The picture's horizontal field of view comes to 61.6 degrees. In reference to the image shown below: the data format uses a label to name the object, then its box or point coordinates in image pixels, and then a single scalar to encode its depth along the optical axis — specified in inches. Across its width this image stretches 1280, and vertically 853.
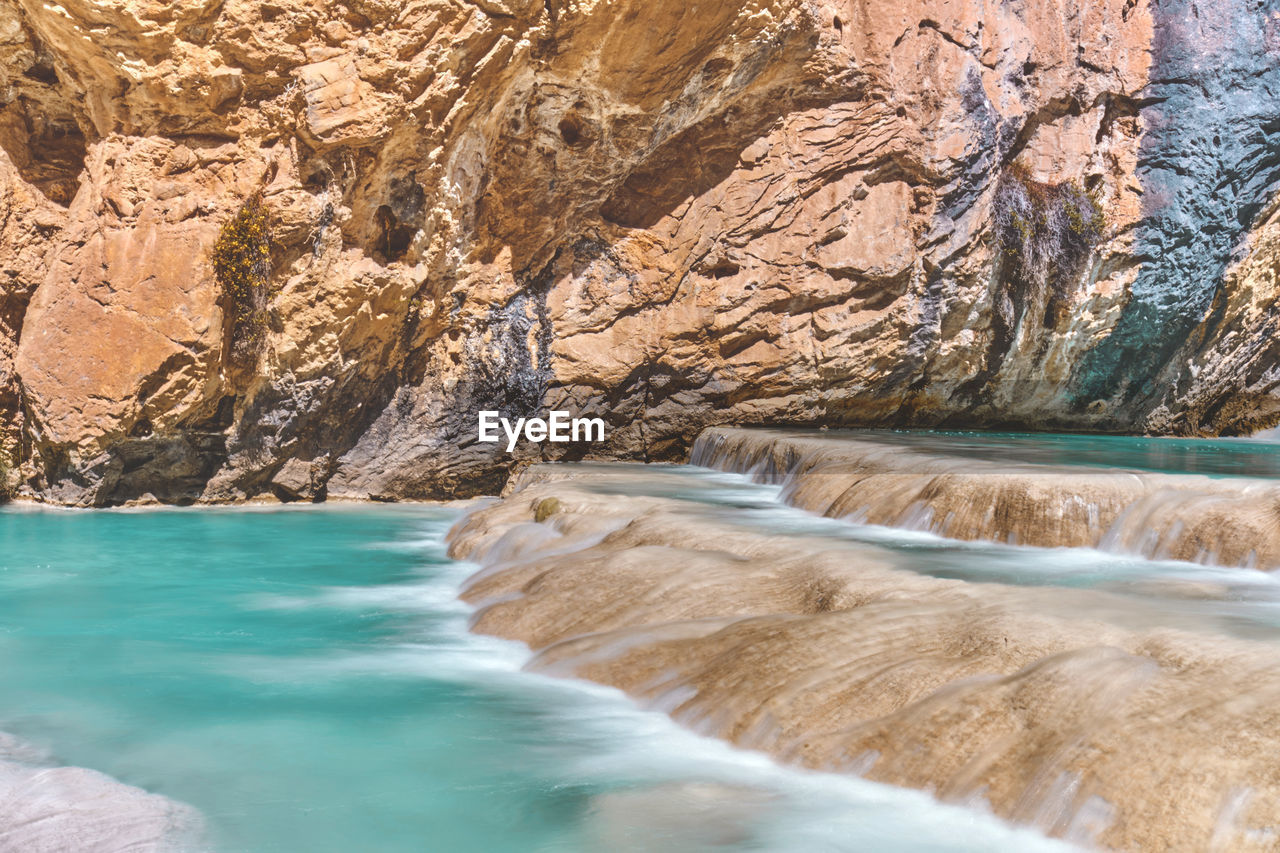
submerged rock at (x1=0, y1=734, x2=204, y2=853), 136.4
